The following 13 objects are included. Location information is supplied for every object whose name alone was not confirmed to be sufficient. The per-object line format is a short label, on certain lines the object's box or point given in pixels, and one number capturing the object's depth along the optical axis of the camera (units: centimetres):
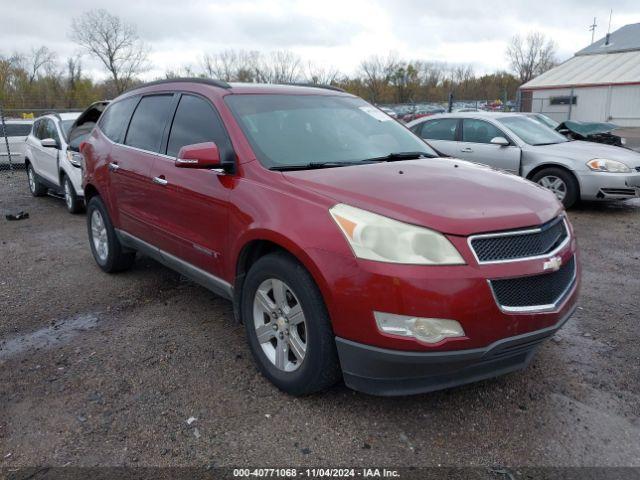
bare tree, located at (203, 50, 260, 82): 4897
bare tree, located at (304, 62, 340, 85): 5050
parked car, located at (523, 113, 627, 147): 1023
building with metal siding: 3103
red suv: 242
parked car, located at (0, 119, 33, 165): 1467
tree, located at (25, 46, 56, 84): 5082
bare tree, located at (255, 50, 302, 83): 5117
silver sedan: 767
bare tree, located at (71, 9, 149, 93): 4697
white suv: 809
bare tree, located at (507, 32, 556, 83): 6141
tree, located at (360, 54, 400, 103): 5878
